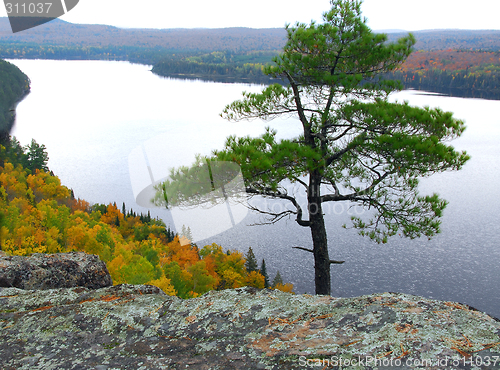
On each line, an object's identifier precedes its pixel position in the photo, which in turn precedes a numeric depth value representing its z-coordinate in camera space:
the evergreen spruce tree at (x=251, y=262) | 32.75
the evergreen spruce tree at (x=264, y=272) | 33.34
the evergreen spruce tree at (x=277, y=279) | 30.83
